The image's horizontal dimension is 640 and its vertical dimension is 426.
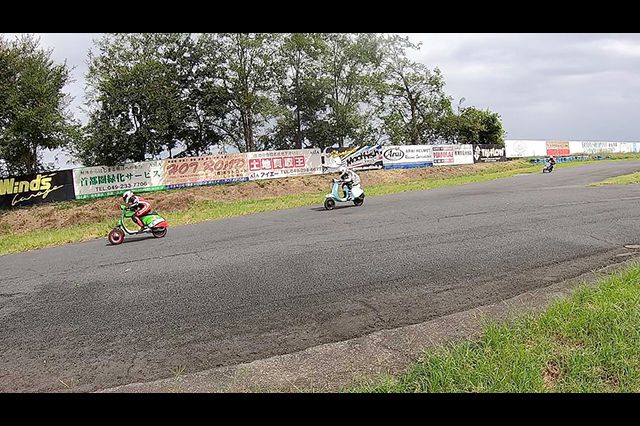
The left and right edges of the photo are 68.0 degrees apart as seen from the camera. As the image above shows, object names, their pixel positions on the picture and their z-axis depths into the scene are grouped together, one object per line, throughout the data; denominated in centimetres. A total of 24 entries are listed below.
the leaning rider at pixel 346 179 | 1638
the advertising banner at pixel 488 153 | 3866
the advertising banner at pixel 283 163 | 2777
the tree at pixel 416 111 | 4688
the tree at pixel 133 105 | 2636
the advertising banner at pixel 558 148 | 4947
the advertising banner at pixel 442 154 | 3538
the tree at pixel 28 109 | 2578
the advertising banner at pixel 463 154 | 3675
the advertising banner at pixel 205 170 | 2584
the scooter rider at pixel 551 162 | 2983
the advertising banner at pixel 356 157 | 3030
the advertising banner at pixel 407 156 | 3256
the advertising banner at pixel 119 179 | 2416
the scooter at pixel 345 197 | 1627
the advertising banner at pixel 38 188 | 2353
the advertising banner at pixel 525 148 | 4378
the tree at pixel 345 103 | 3468
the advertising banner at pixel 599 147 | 5453
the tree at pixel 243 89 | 2784
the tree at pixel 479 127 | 4534
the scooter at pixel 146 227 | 1216
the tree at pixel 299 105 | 3250
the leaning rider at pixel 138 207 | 1230
